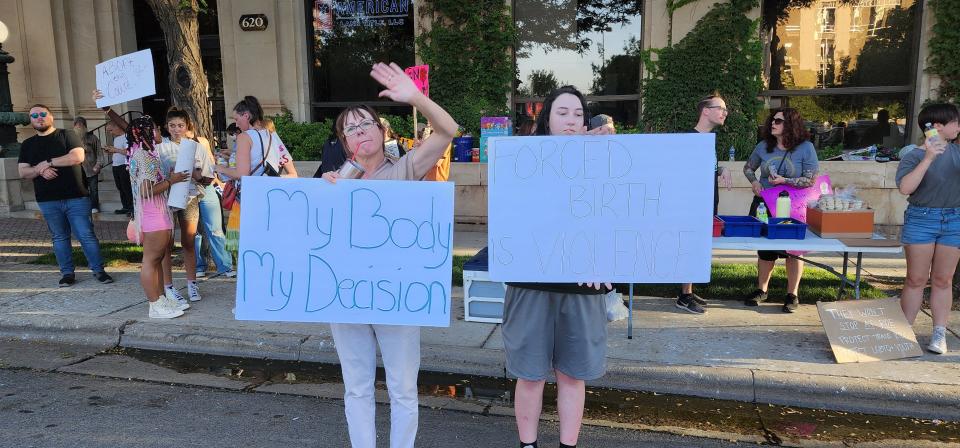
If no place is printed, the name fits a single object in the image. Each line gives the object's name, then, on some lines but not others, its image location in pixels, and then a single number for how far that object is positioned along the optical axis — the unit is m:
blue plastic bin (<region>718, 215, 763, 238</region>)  5.22
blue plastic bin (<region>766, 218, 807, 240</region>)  5.06
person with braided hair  5.42
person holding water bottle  4.44
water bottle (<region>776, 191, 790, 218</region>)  5.39
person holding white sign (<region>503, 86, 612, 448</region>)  2.96
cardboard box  5.14
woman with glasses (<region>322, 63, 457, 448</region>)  2.92
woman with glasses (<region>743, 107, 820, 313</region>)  5.66
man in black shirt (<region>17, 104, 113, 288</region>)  6.67
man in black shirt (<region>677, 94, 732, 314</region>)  5.18
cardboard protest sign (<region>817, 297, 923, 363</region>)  4.61
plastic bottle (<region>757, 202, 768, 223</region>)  5.52
